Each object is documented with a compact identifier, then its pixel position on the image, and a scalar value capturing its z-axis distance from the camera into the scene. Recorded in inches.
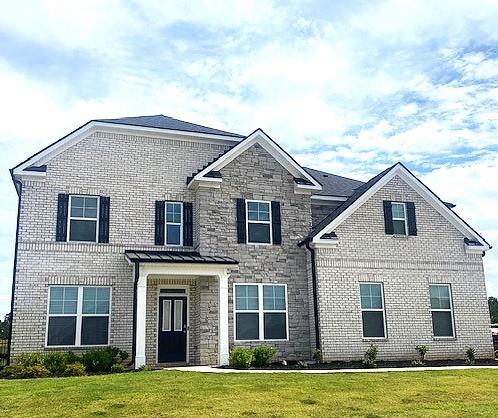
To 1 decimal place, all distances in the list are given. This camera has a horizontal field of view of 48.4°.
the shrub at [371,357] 662.5
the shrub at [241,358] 647.1
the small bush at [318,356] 712.4
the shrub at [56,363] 601.9
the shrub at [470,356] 714.2
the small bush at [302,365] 646.5
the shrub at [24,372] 578.2
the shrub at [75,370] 588.4
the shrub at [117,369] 621.2
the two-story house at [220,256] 695.1
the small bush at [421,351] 745.6
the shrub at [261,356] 665.6
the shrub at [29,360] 610.9
